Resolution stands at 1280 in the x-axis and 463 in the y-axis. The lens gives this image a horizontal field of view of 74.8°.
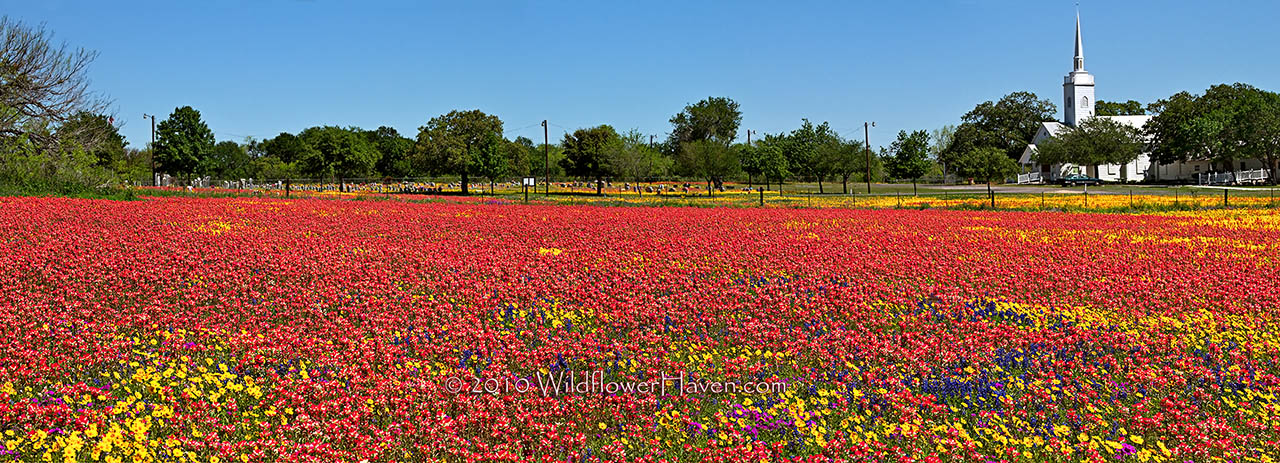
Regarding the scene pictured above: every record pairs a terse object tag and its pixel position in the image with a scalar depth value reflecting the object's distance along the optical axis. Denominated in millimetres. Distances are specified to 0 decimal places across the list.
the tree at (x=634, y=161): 75625
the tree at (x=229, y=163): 95875
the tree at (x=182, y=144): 90688
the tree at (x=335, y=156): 81625
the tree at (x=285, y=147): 146375
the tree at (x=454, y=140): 67375
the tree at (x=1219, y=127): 82500
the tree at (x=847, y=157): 73938
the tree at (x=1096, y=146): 96250
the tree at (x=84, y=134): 36594
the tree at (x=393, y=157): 121500
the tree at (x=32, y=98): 35688
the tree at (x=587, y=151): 87125
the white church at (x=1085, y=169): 106250
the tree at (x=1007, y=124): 133375
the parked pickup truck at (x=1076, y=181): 89456
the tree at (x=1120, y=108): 156375
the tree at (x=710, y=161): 73312
